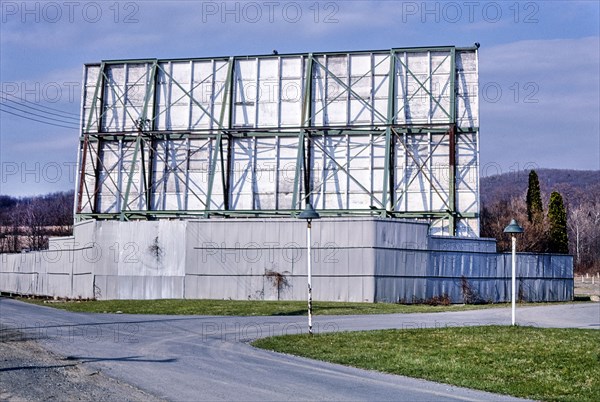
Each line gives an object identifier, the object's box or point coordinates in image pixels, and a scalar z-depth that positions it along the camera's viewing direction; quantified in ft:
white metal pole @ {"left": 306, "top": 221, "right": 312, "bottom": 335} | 73.10
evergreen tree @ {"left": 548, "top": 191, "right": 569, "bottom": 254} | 208.66
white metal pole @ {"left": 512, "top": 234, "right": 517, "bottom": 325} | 78.91
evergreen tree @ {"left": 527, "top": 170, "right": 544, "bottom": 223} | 219.20
